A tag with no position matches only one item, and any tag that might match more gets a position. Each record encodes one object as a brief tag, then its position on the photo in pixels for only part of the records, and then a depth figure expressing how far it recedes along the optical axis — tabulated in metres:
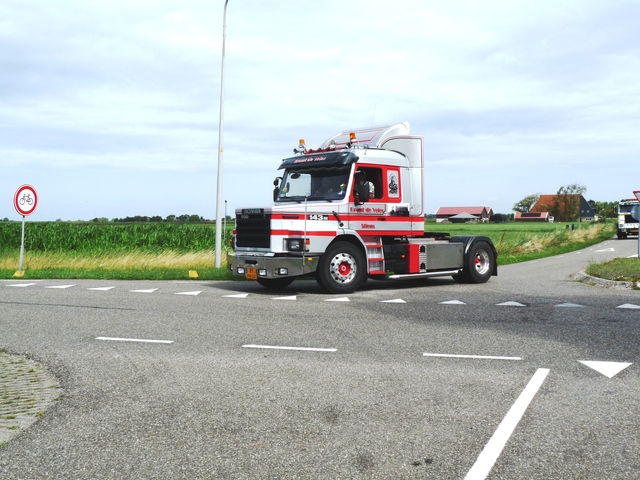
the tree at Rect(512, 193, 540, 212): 180.75
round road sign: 18.77
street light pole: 19.58
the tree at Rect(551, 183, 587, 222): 152.62
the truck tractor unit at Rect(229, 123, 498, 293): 13.48
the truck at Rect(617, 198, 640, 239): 51.34
